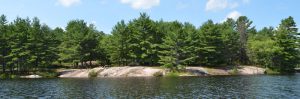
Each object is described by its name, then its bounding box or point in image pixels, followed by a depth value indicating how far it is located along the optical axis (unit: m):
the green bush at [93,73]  69.27
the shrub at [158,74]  66.39
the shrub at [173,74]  66.12
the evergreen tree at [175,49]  67.64
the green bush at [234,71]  71.84
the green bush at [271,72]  74.31
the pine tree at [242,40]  90.86
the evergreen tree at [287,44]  77.48
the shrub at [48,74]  71.51
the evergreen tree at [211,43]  76.74
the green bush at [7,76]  70.43
